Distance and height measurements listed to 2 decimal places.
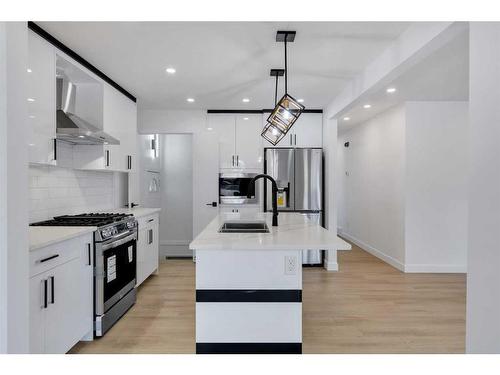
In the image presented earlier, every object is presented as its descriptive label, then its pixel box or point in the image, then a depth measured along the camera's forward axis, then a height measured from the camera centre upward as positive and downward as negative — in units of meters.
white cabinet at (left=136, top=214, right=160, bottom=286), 3.70 -0.80
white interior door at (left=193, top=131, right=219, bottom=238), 5.07 +0.09
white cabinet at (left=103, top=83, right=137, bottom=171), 3.58 +0.68
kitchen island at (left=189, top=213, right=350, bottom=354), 1.95 -0.72
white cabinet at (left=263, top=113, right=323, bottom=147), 5.09 +0.87
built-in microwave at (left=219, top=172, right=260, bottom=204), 5.06 -0.04
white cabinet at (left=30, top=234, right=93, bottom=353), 1.89 -0.75
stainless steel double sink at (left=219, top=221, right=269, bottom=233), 2.66 -0.36
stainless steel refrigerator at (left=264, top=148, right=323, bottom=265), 4.85 +0.07
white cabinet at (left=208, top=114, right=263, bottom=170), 5.12 +0.72
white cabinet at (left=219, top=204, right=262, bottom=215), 5.01 -0.39
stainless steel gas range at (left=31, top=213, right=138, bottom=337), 2.57 -0.71
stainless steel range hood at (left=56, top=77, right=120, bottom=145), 2.67 +0.50
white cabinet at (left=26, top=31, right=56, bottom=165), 2.33 +0.64
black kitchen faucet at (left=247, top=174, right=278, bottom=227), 2.57 -0.15
